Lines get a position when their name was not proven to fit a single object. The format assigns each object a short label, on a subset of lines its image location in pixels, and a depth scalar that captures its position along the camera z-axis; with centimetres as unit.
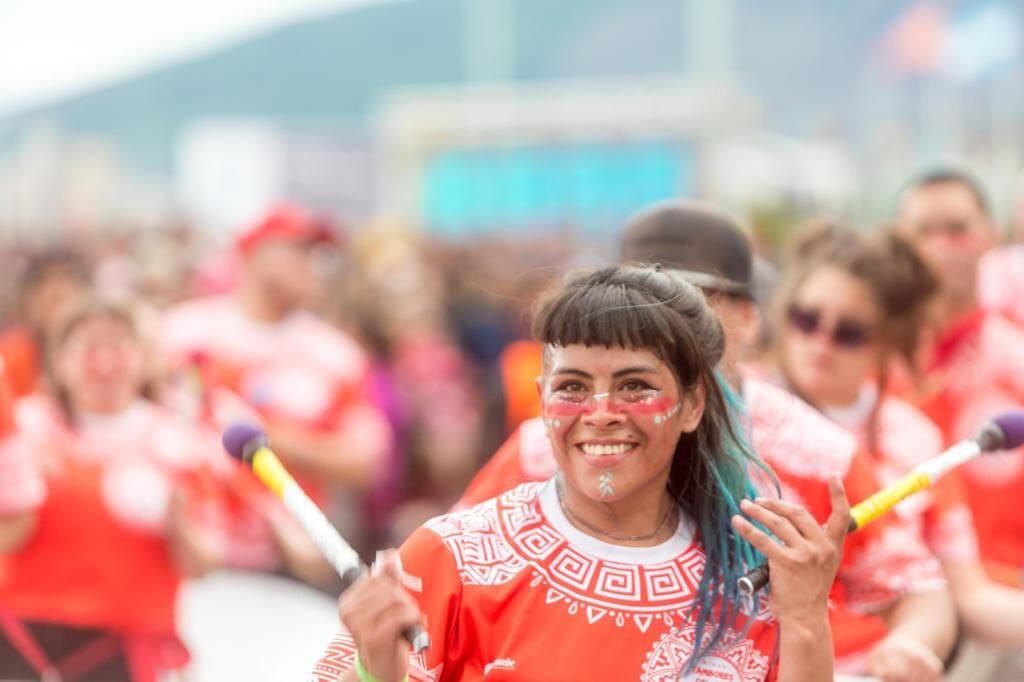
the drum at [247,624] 892
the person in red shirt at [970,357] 945
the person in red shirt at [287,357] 1261
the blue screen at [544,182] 5506
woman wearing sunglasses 775
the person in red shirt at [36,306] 1209
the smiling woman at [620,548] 527
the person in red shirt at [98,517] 900
